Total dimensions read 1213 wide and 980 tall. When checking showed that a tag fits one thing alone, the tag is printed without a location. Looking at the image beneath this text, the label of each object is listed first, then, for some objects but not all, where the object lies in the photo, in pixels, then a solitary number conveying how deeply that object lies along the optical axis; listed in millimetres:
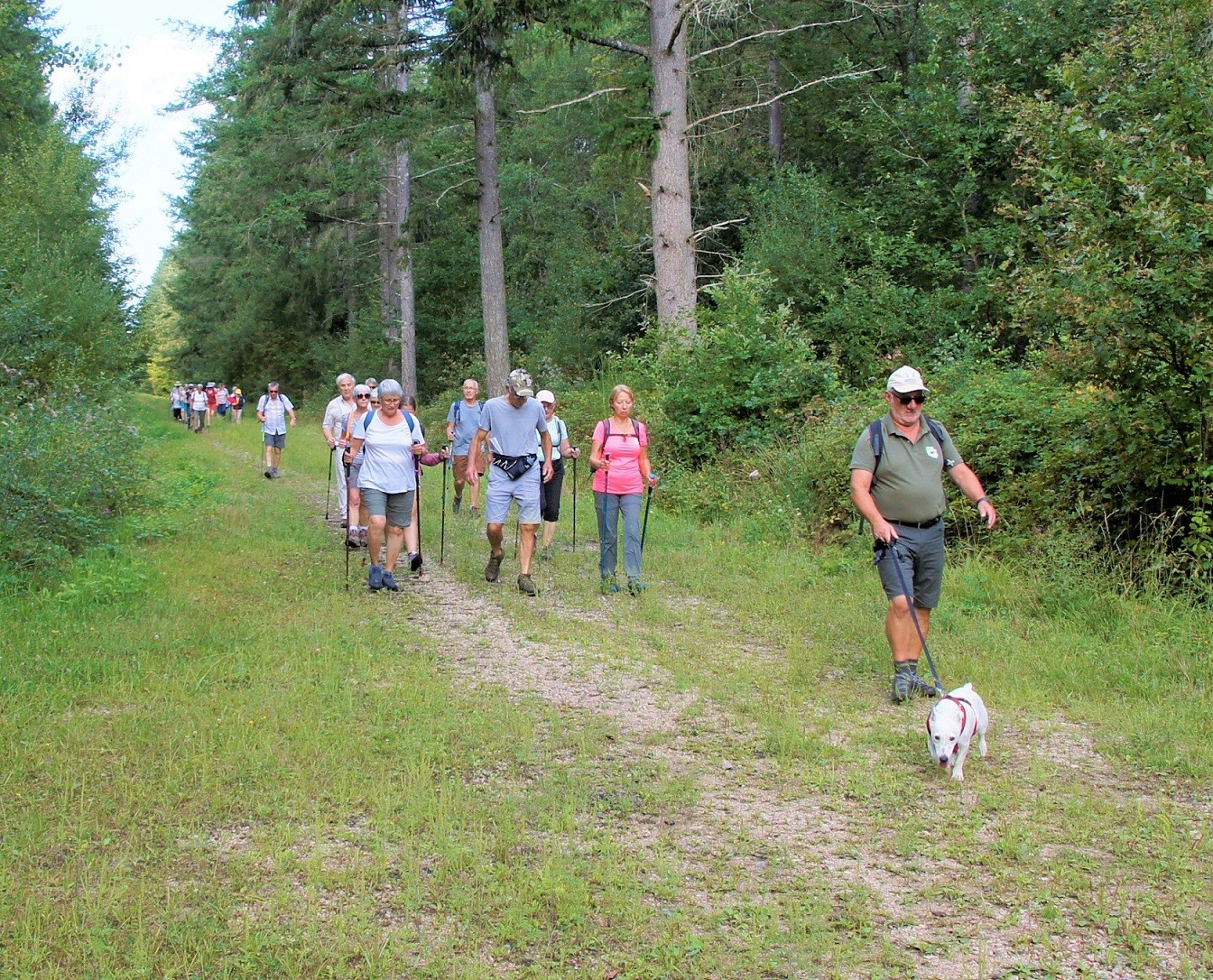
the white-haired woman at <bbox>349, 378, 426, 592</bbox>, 10477
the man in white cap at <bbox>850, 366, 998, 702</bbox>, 6941
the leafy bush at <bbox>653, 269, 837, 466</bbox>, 15414
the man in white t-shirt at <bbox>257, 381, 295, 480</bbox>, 21459
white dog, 5430
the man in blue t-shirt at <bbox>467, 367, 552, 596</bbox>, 10656
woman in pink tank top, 10602
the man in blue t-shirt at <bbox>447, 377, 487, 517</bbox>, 14828
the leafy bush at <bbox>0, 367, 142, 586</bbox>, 9914
